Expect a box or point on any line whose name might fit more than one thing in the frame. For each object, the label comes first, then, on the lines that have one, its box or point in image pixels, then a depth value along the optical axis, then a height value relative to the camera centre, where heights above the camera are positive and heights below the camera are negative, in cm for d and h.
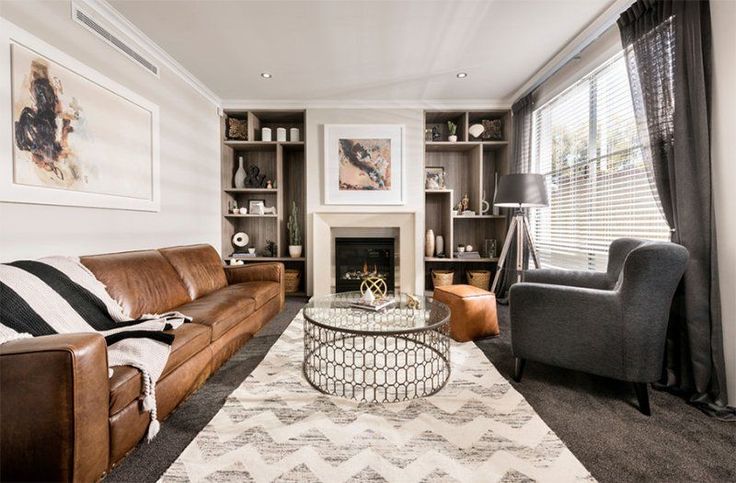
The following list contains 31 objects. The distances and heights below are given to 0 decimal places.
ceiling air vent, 233 +159
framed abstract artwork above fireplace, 448 +106
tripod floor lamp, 335 +46
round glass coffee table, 191 -72
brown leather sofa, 109 -56
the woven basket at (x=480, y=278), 458 -45
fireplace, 468 -20
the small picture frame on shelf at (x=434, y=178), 471 +92
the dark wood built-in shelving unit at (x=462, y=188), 471 +79
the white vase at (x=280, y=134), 455 +148
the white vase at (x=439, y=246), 473 -2
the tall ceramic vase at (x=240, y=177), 469 +94
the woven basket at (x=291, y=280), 467 -46
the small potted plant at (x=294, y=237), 463 +12
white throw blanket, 146 -32
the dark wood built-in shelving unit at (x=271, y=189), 458 +86
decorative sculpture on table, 267 -39
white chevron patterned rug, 132 -86
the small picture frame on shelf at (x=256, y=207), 472 +55
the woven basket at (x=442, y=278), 452 -44
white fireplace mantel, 450 +18
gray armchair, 172 -43
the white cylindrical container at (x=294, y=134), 460 +149
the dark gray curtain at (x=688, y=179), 182 +36
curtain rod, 252 +172
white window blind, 251 +59
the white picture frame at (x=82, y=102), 185 +80
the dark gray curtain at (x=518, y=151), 397 +109
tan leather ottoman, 278 -58
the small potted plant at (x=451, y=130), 459 +155
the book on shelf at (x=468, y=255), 462 -15
